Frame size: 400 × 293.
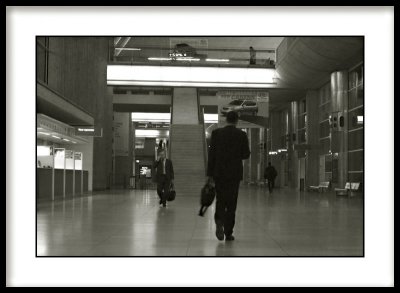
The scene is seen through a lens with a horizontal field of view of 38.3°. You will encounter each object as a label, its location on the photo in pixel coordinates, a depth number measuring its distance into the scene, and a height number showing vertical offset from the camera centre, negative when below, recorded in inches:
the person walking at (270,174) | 1179.9 -28.1
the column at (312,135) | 1314.0 +58.8
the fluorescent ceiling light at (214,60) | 1332.4 +233.5
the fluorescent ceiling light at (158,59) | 1320.1 +234.3
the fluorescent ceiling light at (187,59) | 1327.5 +234.9
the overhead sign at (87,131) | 927.0 +47.2
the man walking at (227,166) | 275.1 -2.8
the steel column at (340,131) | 1001.5 +52.8
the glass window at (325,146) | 1272.6 +32.6
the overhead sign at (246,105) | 1069.1 +105.5
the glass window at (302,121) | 1480.1 +102.6
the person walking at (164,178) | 598.2 -18.6
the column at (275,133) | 1785.6 +84.3
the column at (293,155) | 1514.5 +15.1
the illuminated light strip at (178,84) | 1302.9 +176.2
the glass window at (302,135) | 1446.9 +64.4
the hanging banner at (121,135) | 1605.6 +71.4
